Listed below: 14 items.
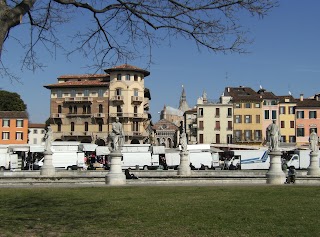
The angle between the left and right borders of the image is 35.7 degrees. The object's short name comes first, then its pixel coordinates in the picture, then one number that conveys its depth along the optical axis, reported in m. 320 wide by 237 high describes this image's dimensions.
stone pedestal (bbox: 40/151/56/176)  30.23
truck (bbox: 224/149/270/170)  52.00
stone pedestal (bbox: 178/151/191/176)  31.52
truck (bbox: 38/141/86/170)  49.66
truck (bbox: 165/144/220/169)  51.97
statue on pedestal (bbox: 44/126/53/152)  31.45
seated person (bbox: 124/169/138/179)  26.61
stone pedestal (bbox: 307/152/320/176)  29.88
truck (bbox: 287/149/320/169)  51.88
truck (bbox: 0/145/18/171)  49.88
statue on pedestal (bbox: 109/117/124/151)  23.98
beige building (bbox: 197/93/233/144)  86.88
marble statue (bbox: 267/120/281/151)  24.56
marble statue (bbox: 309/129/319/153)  30.70
